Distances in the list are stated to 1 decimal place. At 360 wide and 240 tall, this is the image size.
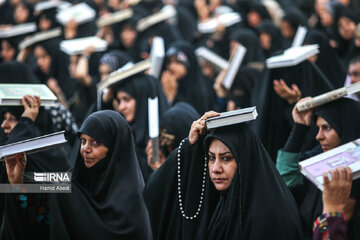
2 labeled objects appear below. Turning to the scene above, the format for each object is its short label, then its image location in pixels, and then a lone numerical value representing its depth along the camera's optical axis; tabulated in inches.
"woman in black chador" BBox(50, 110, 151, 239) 288.8
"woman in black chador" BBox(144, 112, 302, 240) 250.5
